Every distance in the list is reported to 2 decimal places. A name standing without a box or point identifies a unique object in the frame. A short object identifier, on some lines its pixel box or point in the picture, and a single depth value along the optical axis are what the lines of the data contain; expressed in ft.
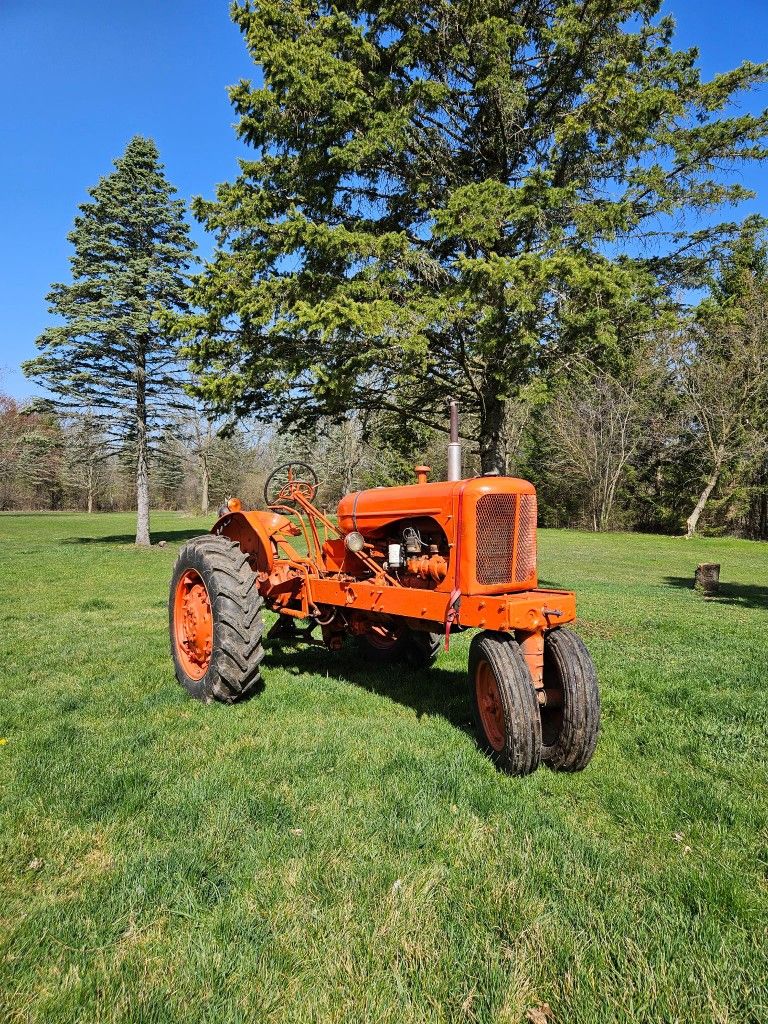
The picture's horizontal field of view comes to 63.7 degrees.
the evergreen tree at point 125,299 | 62.13
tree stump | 38.81
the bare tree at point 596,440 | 95.14
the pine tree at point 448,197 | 25.90
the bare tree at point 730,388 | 78.43
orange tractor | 10.88
